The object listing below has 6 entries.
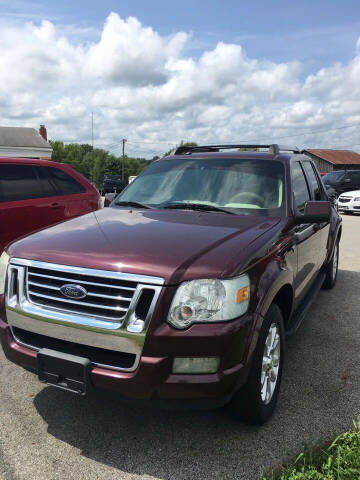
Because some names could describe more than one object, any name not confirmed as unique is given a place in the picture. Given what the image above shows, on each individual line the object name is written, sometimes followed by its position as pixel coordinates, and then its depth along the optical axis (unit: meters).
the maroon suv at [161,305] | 2.27
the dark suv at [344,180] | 20.98
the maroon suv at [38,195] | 5.46
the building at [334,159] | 66.56
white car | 17.62
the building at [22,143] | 50.03
